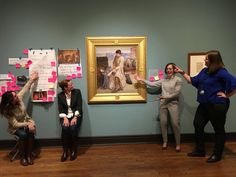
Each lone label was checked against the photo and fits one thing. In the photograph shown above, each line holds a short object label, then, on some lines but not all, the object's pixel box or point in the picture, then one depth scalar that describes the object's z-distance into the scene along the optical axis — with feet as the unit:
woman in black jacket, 8.75
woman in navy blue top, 7.93
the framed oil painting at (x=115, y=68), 9.63
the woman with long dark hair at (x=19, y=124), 8.36
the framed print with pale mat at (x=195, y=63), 9.88
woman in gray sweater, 9.25
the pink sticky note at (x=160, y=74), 9.89
